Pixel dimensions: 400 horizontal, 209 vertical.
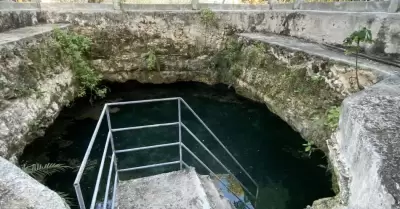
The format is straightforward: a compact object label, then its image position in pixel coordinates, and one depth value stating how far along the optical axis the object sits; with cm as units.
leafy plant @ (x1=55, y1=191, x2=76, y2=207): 457
